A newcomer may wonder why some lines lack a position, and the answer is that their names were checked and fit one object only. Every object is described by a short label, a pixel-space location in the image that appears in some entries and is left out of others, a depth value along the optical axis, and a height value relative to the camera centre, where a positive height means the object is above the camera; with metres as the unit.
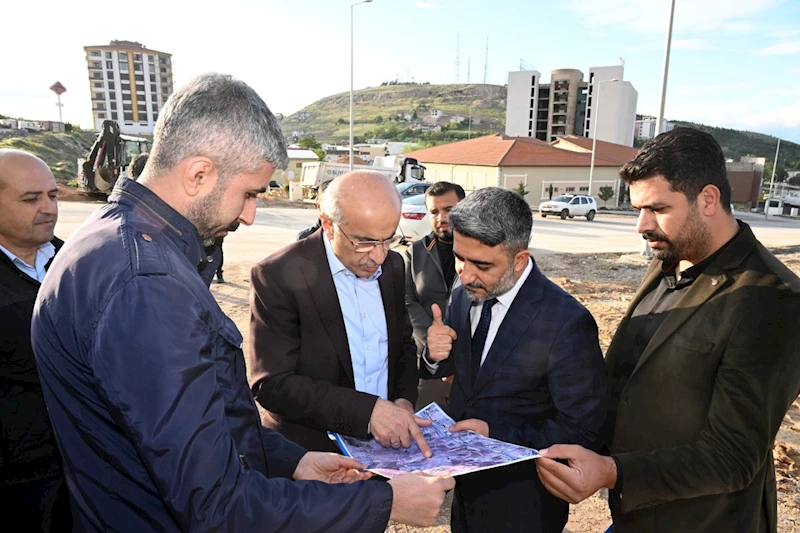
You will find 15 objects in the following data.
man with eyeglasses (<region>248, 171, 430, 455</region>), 2.17 -0.73
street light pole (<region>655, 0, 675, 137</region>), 12.93 +2.60
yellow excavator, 19.20 +0.12
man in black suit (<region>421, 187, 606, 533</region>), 2.11 -0.80
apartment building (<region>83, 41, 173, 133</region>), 81.06 +13.34
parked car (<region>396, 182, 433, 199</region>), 19.41 -0.59
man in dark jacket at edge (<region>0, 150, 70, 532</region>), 2.18 -1.15
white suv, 24.53 -1.43
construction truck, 24.84 +0.04
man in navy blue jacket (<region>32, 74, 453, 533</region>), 1.13 -0.45
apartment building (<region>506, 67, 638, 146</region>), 61.34 +8.95
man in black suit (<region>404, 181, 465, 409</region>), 3.88 -0.87
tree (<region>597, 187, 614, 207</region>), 34.81 -1.05
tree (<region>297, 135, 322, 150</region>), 67.81 +3.55
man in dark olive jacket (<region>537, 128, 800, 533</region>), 1.71 -0.67
